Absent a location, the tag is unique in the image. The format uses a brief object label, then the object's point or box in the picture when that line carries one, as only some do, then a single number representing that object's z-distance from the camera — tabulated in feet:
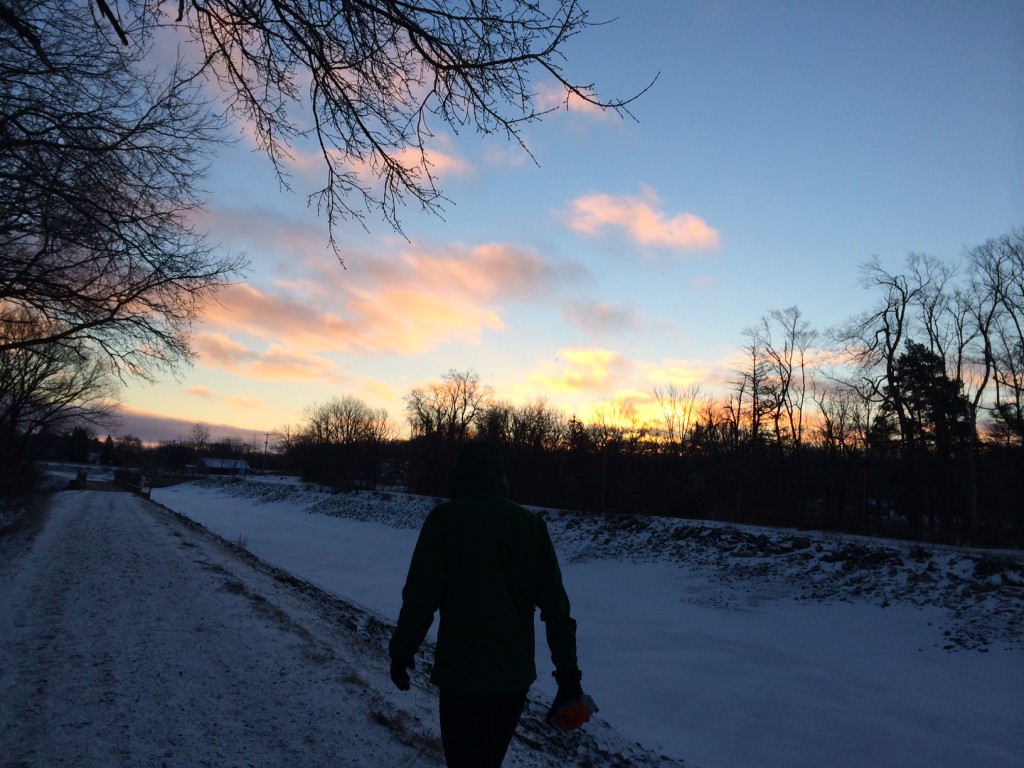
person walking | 8.65
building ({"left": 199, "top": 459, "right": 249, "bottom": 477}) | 357.20
